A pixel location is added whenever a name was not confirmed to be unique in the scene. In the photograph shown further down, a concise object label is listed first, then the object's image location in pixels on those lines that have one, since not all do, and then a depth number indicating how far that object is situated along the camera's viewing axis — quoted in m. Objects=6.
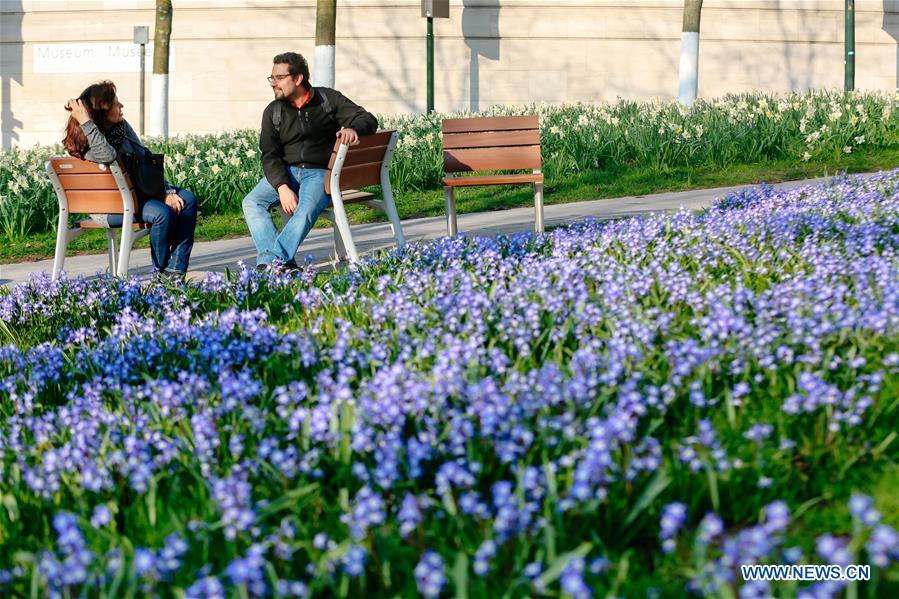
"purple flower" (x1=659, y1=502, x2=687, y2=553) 4.31
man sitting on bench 13.74
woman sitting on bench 13.57
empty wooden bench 16.43
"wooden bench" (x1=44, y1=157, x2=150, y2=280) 13.63
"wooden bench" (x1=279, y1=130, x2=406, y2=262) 13.39
